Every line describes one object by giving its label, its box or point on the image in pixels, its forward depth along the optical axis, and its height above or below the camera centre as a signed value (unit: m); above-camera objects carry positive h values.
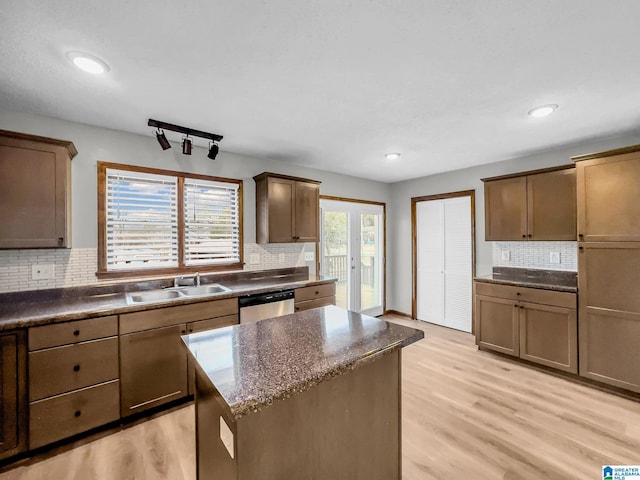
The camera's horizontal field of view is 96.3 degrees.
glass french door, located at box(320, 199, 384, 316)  4.53 -0.17
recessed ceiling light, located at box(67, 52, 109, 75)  1.61 +1.06
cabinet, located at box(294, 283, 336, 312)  3.27 -0.65
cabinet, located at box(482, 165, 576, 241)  3.11 +0.42
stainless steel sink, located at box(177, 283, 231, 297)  2.87 -0.48
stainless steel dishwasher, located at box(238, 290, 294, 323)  2.83 -0.65
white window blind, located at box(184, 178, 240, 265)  3.16 +0.24
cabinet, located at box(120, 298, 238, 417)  2.24 -0.91
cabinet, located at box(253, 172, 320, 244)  3.43 +0.42
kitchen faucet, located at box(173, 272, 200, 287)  2.96 -0.40
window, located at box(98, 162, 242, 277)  2.71 +0.23
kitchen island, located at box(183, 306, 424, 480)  1.02 -0.67
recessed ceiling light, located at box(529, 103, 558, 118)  2.28 +1.07
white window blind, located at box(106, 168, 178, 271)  2.72 +0.23
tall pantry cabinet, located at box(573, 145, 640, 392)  2.53 -0.24
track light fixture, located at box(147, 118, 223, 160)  2.56 +1.05
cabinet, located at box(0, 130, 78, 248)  2.08 +0.40
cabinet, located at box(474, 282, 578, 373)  2.90 -0.92
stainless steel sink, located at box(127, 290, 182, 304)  2.51 -0.48
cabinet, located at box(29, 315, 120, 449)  1.93 -0.96
